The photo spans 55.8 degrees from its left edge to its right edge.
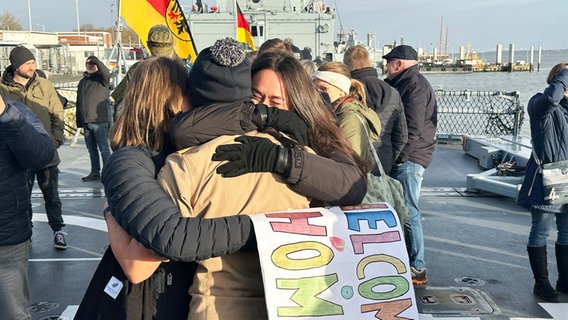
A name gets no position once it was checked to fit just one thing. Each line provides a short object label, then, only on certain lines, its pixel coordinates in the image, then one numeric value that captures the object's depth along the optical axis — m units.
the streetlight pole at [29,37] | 45.06
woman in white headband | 3.13
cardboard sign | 1.71
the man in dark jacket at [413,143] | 4.61
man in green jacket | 5.16
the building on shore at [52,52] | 37.86
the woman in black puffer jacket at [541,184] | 4.19
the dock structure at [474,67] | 100.94
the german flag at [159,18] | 7.04
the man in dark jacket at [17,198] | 2.72
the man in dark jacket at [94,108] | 8.43
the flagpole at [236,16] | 11.26
